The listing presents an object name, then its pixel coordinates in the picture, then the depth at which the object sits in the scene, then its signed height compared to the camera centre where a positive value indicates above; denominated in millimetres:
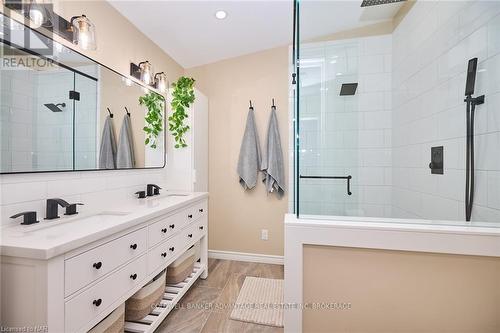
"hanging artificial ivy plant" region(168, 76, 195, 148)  2268 +577
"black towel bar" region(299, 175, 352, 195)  1944 -100
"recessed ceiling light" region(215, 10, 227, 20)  2000 +1309
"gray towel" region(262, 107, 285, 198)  2539 +60
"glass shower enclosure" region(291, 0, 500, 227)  1226 +414
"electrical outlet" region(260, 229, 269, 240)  2688 -788
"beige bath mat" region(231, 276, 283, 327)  1712 -1119
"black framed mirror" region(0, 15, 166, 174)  1101 +329
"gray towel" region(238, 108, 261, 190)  2615 +117
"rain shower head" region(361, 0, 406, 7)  1913 +1346
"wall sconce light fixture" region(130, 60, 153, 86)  1968 +807
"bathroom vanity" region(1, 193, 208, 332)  823 -428
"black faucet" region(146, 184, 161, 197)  2057 -217
